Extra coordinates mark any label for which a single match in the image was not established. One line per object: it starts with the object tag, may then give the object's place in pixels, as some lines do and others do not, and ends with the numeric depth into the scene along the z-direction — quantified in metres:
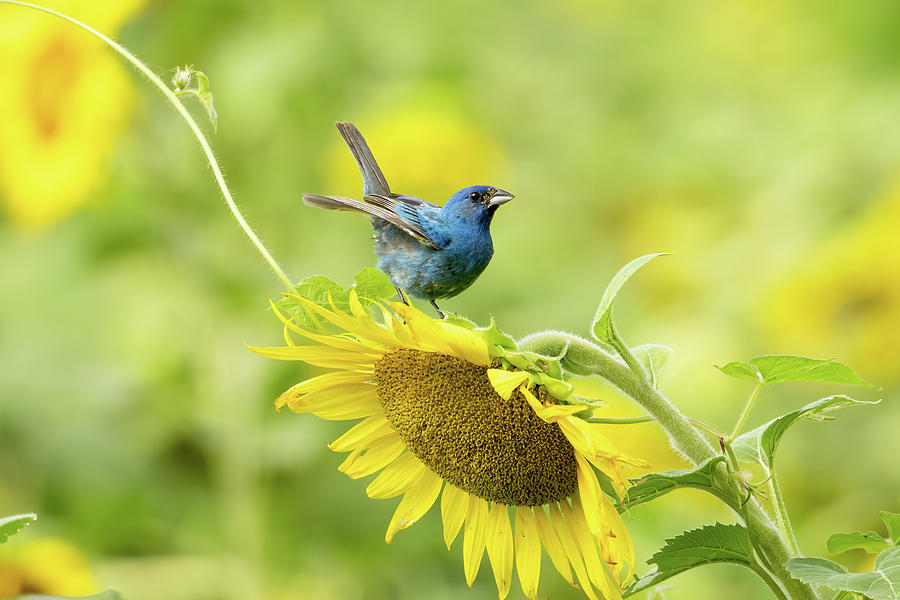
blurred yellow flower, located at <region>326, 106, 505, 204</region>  6.51
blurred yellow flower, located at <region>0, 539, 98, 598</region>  5.03
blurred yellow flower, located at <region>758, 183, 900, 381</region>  6.14
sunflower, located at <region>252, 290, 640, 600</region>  4.67
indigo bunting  4.73
